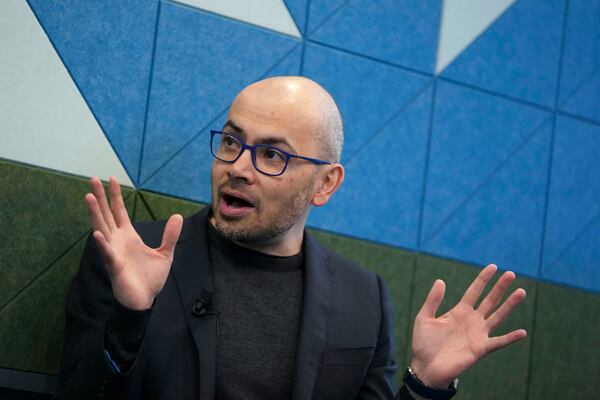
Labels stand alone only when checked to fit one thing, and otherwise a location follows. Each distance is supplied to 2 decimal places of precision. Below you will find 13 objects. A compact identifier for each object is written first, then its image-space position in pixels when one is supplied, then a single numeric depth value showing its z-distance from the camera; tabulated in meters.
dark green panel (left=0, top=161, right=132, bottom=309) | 2.20
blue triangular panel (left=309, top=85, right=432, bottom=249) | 2.71
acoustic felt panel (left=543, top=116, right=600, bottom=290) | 3.12
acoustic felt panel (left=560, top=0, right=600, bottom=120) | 3.14
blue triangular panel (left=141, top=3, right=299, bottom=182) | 2.41
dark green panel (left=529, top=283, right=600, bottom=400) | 3.07
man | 1.84
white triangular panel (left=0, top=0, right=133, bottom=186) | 2.20
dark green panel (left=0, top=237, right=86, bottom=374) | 2.21
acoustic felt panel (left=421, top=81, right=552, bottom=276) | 2.89
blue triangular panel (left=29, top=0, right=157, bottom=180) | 2.27
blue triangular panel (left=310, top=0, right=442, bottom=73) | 2.70
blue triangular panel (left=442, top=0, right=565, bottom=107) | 2.96
